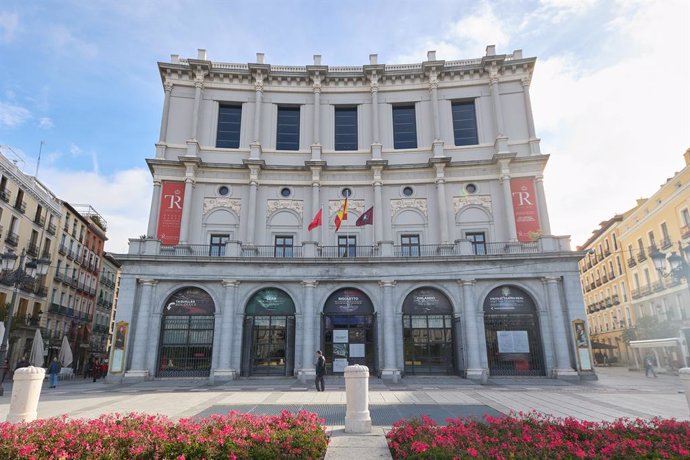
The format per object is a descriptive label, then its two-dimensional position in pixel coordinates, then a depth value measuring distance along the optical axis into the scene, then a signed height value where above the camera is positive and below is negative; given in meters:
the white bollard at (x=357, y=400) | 9.46 -1.22
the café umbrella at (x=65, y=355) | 24.47 -0.47
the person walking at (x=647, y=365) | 28.44 -1.36
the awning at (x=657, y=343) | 28.25 +0.10
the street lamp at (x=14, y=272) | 17.17 +3.08
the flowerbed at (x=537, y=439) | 6.50 -1.57
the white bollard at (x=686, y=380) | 9.73 -0.80
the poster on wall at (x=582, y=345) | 22.52 -0.02
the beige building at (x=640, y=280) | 34.25 +6.87
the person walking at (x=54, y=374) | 22.52 -1.40
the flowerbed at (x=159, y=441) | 6.68 -1.52
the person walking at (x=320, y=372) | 18.58 -1.13
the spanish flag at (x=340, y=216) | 25.88 +7.66
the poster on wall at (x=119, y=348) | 22.70 -0.08
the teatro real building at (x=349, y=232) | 23.62 +7.28
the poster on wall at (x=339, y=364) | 23.98 -1.01
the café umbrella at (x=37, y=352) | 21.50 -0.26
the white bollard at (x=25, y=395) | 9.43 -1.06
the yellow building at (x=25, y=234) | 32.72 +9.24
